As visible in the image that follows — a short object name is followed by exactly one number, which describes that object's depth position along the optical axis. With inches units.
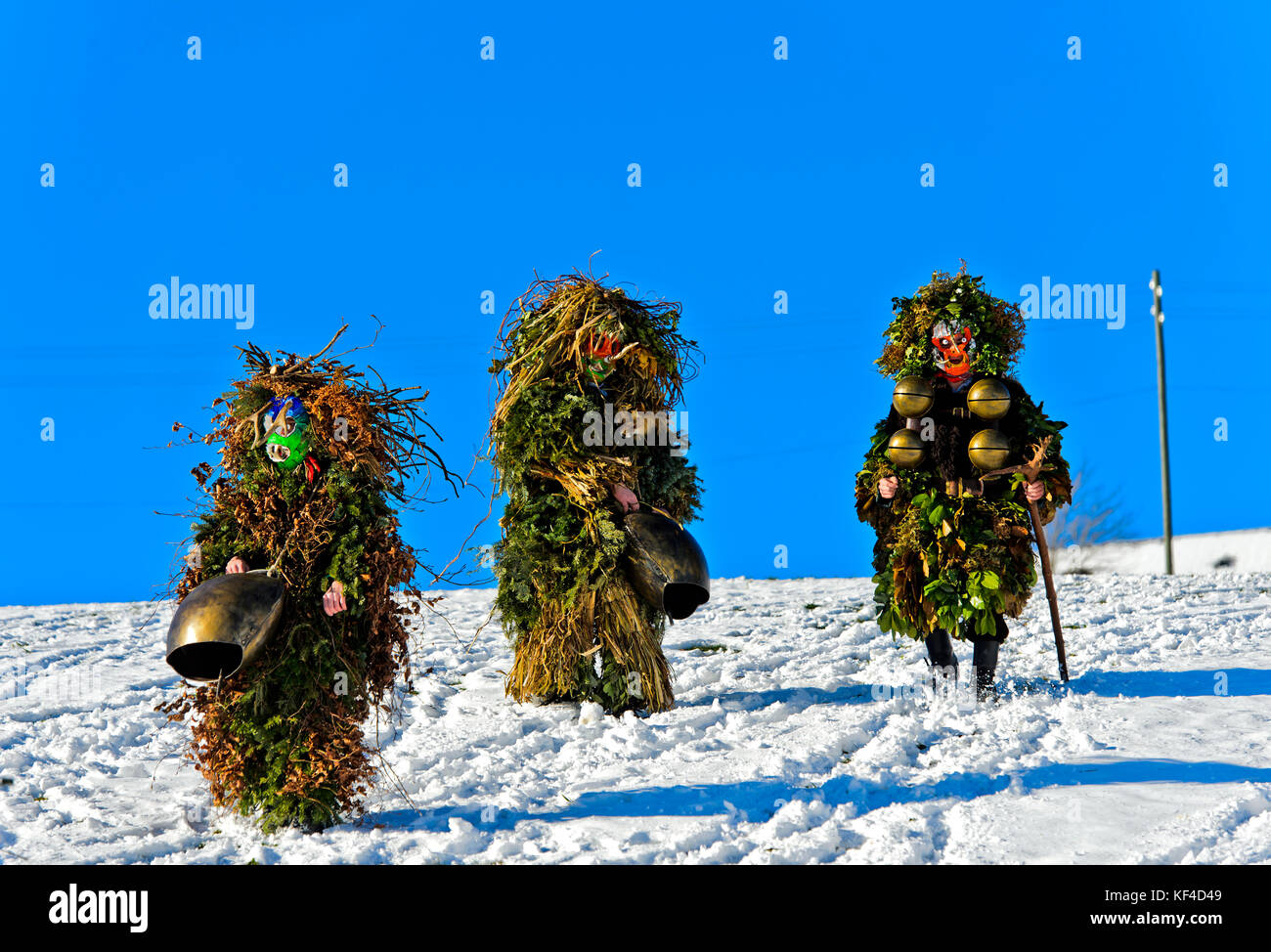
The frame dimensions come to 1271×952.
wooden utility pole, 788.0
